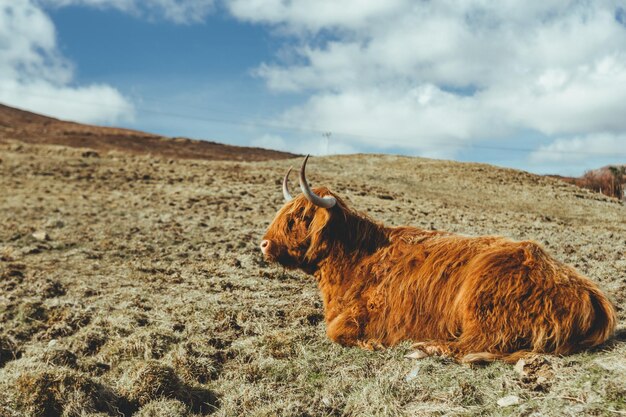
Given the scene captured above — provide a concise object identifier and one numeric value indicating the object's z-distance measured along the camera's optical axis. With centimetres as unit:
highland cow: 402
